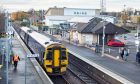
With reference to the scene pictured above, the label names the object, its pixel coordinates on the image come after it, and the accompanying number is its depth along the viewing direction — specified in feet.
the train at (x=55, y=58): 79.82
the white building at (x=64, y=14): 315.37
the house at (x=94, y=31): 161.07
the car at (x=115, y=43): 162.81
